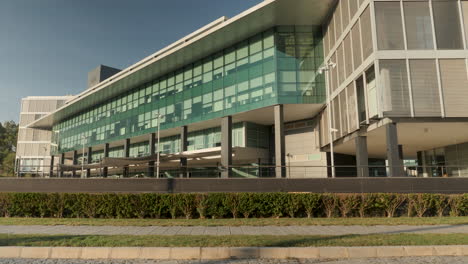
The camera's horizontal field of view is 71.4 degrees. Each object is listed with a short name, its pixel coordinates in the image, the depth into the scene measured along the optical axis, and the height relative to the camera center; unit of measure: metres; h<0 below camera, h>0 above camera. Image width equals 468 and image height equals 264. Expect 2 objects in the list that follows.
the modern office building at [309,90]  20.98 +7.38
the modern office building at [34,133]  85.62 +12.16
